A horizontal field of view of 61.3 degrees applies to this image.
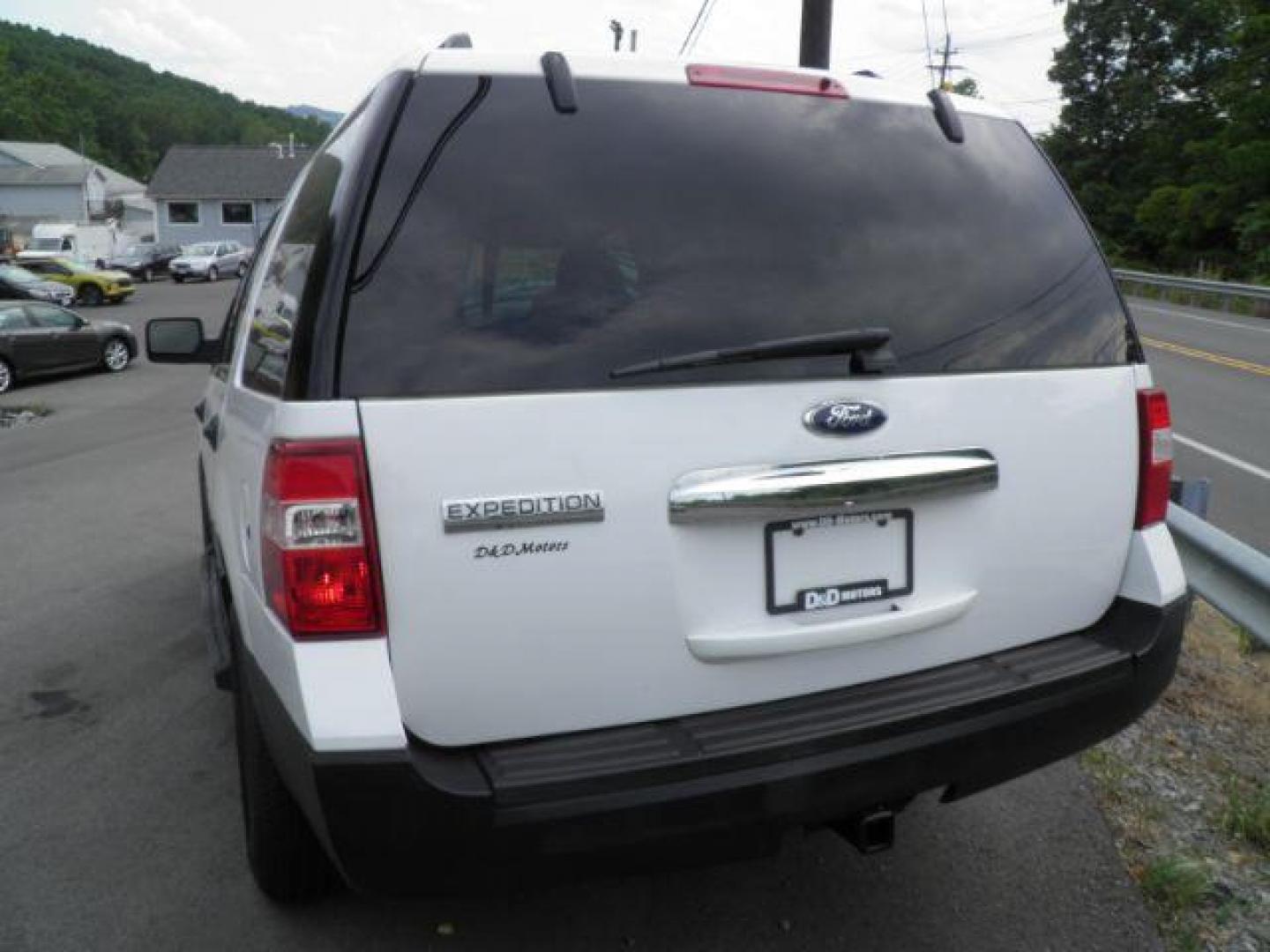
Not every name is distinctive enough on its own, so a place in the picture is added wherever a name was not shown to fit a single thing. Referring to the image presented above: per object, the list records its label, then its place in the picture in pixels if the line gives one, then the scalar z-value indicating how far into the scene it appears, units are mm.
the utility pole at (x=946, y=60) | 55062
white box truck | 54469
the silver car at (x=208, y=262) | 48938
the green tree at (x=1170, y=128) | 35000
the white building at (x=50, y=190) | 85750
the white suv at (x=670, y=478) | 2014
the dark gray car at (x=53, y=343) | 17281
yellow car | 36719
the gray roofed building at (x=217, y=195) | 69438
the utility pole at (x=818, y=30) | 11812
